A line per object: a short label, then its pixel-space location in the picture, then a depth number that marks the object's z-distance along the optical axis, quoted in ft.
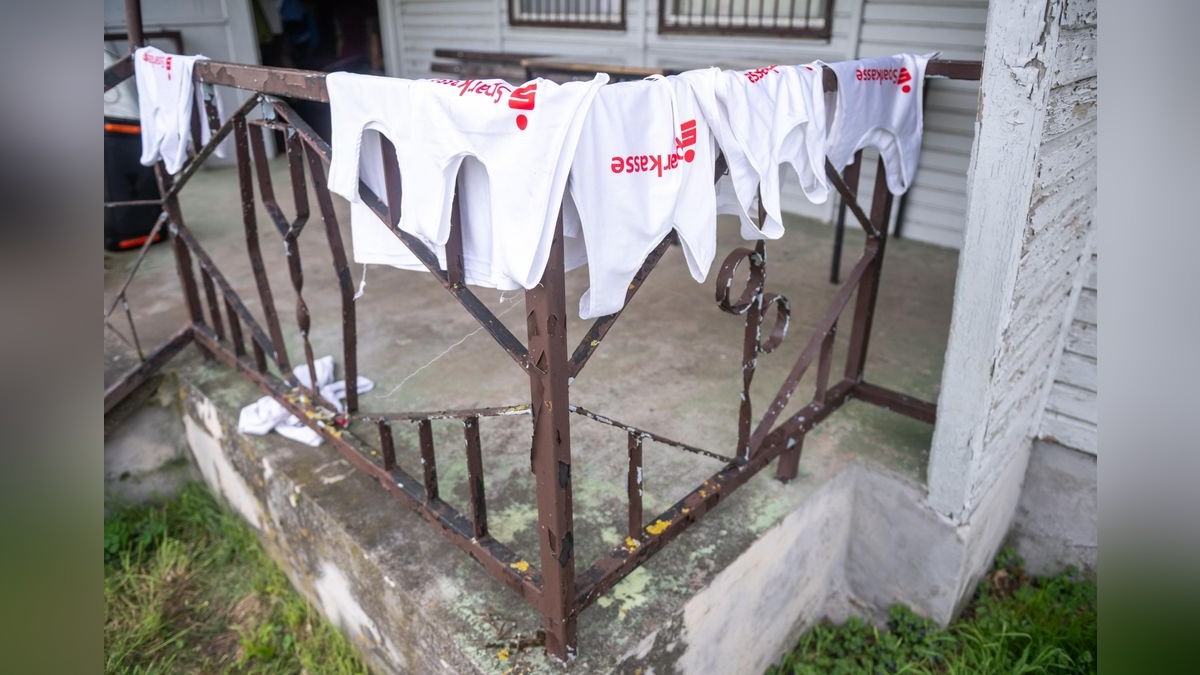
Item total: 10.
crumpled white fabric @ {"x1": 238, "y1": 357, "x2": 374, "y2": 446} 9.05
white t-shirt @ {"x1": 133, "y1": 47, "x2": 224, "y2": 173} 7.91
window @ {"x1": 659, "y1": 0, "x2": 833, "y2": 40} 15.51
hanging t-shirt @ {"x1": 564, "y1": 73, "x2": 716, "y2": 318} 4.51
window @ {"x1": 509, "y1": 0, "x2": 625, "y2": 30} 19.25
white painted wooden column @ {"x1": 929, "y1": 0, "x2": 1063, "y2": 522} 5.78
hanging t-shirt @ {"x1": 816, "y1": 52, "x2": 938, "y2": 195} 6.79
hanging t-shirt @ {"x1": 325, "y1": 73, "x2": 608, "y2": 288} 4.24
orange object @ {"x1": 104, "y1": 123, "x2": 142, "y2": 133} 15.41
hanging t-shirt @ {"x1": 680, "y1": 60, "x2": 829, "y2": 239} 5.35
